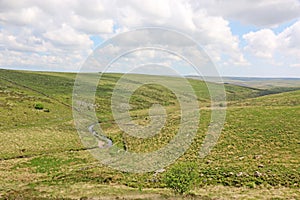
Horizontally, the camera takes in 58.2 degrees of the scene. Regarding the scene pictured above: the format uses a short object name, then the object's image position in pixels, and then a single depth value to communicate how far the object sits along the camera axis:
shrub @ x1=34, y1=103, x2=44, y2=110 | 88.89
